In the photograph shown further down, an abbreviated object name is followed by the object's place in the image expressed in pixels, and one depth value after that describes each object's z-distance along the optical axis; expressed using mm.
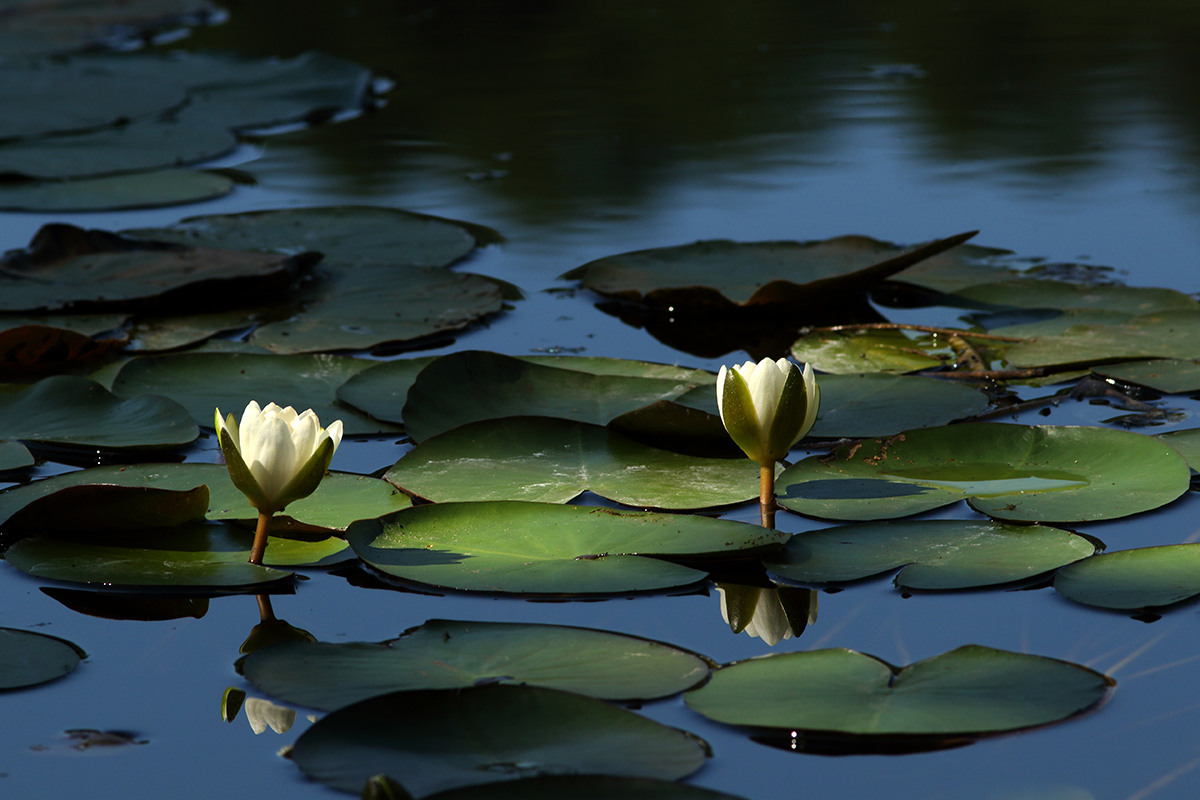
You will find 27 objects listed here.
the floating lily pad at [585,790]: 4998
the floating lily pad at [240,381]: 5510
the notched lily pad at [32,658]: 5138
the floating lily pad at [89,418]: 5441
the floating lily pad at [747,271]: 5705
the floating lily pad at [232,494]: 5302
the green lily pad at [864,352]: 5586
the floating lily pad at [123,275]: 5750
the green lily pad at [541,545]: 5214
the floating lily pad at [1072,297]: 5658
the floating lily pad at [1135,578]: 5173
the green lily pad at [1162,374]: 5479
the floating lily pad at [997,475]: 5287
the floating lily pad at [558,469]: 5335
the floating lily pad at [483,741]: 5036
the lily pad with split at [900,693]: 5066
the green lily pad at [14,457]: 5389
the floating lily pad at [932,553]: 5205
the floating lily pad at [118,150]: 7780
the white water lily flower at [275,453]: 5211
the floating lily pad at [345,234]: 5986
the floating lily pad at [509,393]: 5453
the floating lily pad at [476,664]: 5105
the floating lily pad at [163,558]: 5228
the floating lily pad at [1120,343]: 5539
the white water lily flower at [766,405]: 5279
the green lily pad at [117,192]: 7077
